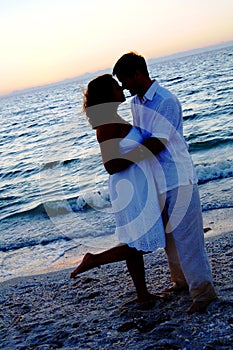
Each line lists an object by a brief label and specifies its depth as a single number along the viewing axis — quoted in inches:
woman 148.2
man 144.9
